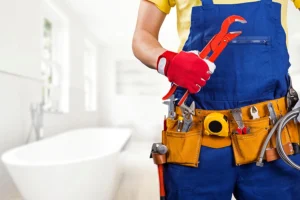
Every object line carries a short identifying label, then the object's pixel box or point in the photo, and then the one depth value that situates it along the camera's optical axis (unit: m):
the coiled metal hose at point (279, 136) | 0.63
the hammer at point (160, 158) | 0.74
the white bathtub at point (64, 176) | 1.47
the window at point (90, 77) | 5.49
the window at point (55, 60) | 3.47
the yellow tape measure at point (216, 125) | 0.67
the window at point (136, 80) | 5.97
